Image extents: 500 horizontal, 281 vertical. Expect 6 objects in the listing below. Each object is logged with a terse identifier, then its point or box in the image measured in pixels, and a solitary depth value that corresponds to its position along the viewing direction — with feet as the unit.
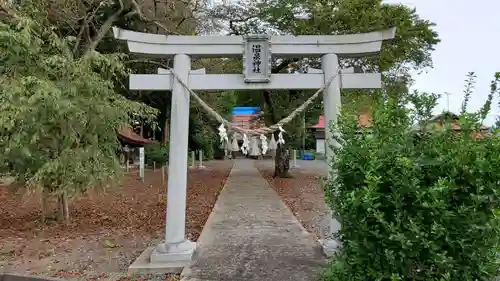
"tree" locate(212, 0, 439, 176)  42.60
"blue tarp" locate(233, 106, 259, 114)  84.44
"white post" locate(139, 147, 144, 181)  56.24
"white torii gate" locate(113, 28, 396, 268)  17.94
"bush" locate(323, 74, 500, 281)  8.43
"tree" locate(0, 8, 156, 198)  20.75
